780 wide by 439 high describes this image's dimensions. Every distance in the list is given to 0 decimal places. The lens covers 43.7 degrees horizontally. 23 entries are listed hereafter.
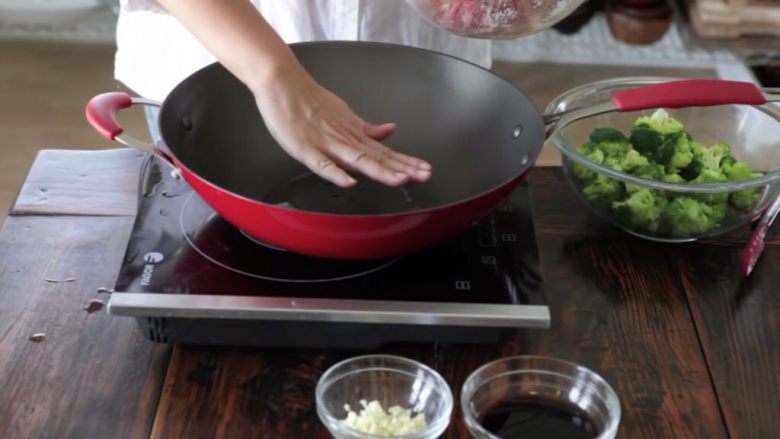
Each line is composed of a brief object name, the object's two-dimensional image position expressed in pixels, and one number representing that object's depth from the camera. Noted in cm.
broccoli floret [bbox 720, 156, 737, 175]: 108
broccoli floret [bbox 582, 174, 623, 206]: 107
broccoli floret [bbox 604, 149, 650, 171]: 108
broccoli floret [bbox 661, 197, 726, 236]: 103
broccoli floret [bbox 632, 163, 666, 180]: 106
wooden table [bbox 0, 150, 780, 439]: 85
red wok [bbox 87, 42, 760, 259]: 92
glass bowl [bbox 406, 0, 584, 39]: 100
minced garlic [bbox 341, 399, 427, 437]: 79
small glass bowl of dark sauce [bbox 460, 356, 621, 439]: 83
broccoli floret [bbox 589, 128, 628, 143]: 112
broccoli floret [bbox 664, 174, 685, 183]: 106
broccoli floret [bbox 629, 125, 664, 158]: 110
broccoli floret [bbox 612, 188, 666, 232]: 104
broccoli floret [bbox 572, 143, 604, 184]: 109
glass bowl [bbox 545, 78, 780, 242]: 104
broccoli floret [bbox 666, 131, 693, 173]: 108
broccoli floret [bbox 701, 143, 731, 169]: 109
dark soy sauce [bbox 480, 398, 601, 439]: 83
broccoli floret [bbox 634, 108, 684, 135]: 112
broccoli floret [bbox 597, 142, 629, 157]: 111
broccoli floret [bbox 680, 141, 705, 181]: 109
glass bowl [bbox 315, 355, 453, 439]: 83
